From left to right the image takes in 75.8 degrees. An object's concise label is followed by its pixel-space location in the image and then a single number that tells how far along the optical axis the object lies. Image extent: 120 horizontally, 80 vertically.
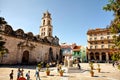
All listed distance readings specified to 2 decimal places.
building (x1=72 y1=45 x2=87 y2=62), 34.33
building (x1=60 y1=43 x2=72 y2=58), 36.91
